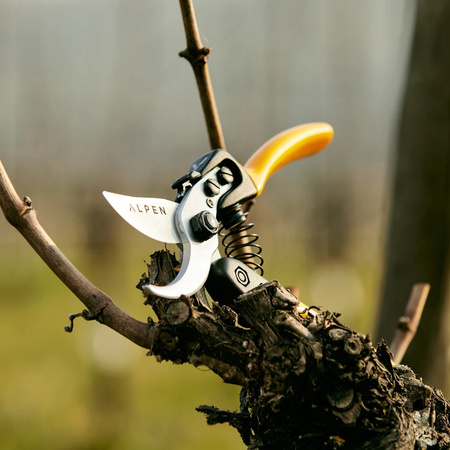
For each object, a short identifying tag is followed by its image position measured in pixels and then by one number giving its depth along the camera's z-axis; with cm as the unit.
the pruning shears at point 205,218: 114
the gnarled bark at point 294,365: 112
